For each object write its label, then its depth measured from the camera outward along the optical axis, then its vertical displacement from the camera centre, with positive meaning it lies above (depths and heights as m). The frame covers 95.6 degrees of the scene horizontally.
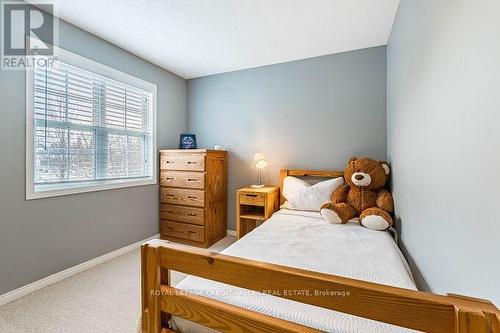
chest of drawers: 2.88 -0.39
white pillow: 2.49 -0.31
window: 1.97 +0.40
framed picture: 3.37 +0.38
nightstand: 2.68 -0.45
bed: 0.57 -0.51
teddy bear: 2.04 -0.29
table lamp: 2.94 +0.08
